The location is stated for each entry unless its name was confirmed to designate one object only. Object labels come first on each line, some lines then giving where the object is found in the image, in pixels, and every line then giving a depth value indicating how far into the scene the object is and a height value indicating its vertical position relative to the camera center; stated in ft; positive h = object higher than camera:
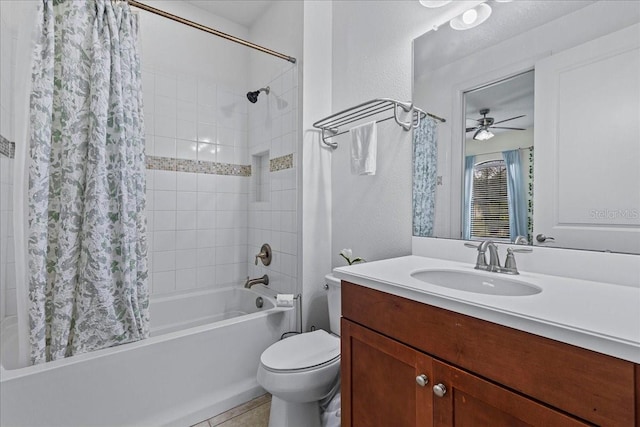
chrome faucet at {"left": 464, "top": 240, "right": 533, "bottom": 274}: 3.36 -0.55
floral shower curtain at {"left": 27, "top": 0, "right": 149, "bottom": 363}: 4.00 +0.39
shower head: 7.82 +3.27
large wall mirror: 2.91 +1.06
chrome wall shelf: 4.80 +1.85
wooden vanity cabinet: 1.76 -1.23
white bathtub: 3.76 -2.56
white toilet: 4.01 -2.33
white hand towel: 5.05 +1.16
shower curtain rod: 5.04 +3.66
